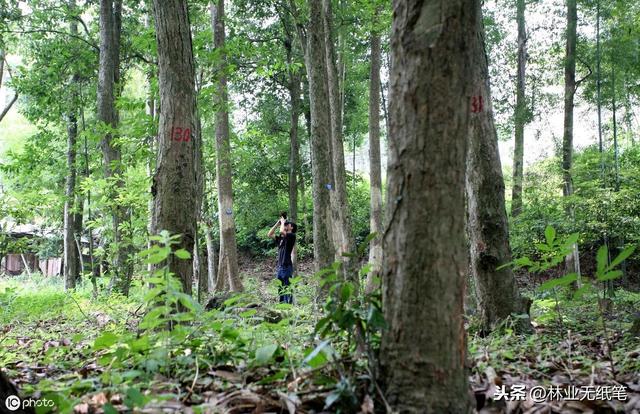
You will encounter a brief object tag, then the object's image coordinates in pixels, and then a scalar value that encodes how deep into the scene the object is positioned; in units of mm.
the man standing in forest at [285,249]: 10305
